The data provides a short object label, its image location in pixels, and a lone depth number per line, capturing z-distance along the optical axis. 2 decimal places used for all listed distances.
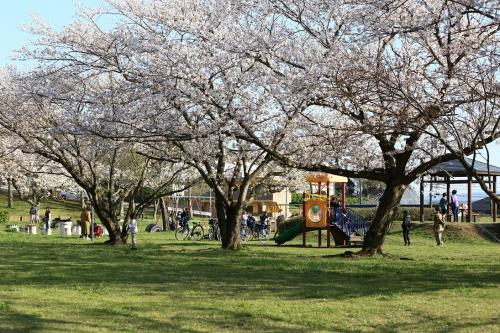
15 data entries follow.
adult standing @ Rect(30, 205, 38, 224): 47.38
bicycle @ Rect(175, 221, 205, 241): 32.09
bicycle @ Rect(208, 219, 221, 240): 31.61
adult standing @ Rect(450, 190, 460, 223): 33.22
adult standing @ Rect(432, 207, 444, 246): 26.91
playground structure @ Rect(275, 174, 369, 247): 26.84
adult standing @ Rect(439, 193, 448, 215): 31.65
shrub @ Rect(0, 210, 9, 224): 46.05
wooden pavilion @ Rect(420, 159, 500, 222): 31.53
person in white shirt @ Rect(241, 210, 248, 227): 33.09
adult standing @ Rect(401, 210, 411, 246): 27.30
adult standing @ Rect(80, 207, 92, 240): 32.78
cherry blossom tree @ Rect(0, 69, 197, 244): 22.88
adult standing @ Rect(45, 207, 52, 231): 37.00
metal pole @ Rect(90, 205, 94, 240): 31.60
